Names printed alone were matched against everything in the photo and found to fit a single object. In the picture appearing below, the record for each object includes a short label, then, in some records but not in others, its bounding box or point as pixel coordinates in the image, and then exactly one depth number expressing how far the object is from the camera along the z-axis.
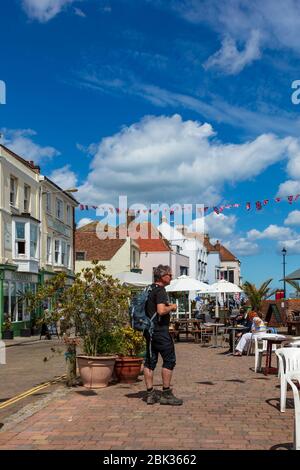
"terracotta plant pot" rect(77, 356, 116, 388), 9.45
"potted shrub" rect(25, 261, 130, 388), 9.66
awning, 34.17
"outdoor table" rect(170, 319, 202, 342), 21.49
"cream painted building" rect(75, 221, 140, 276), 52.44
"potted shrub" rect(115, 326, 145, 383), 10.09
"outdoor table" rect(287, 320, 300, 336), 22.24
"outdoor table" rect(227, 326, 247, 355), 15.80
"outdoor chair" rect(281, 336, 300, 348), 10.28
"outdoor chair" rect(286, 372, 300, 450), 5.21
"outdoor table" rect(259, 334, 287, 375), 10.87
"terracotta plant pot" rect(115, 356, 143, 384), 10.05
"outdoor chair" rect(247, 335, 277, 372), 11.97
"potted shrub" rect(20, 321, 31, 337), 29.09
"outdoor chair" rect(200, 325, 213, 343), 20.58
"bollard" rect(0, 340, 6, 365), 16.28
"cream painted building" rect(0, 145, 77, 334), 29.39
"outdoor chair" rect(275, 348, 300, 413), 7.78
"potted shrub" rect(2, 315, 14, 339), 26.95
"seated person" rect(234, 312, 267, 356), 14.34
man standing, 8.05
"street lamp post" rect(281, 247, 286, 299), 38.40
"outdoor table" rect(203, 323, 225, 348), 18.95
